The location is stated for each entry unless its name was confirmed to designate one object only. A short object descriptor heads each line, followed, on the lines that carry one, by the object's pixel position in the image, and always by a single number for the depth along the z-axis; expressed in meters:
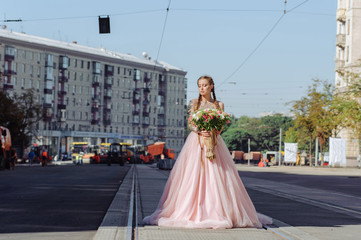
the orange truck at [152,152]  101.44
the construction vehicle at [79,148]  96.81
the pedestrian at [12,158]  47.58
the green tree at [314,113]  64.94
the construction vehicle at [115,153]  71.94
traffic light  29.77
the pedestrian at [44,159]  61.32
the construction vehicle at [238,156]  124.79
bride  9.12
